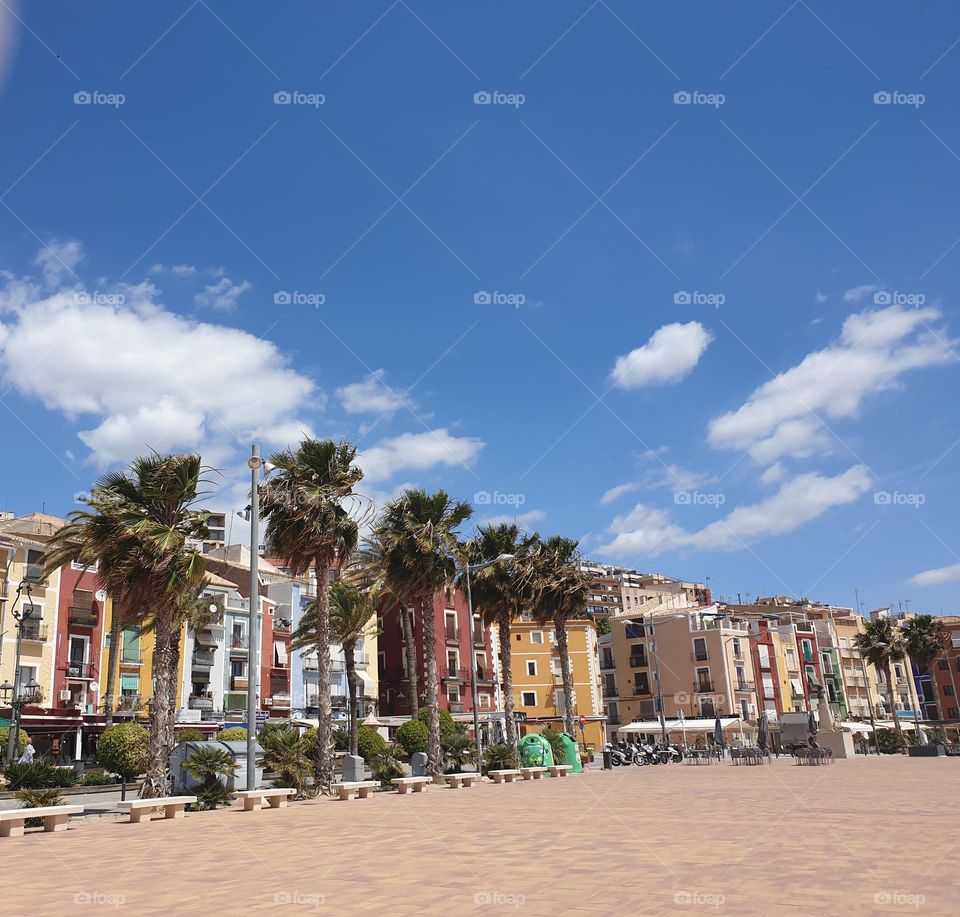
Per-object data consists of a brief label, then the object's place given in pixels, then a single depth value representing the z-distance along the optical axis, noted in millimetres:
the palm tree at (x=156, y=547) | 20359
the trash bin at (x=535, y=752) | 35688
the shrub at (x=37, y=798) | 16641
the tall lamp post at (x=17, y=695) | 35812
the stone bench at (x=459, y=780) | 28531
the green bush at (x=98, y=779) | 32375
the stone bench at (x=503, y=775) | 30125
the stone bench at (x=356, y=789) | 23125
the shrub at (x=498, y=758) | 33534
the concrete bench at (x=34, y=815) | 14685
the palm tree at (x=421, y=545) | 32938
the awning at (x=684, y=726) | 55738
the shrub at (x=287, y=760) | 23219
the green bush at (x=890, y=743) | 51312
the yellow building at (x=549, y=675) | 72625
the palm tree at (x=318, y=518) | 26484
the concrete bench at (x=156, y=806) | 17391
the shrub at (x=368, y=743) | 39156
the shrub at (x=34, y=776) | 26906
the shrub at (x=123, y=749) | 30031
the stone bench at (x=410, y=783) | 25609
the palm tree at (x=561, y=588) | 42156
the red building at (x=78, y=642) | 46719
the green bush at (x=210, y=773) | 20250
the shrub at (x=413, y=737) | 41625
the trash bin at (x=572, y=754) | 38125
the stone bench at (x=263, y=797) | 19206
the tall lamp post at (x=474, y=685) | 31209
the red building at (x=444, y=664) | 64625
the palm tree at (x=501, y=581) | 41125
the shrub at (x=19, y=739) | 38594
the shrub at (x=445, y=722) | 44572
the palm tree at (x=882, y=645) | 73312
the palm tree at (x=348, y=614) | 47719
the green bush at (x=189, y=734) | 38125
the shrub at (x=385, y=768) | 29383
